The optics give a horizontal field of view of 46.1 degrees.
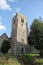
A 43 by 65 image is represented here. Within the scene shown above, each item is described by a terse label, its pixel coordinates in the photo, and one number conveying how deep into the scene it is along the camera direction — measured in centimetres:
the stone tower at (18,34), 1870
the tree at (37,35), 1546
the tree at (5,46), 1822
